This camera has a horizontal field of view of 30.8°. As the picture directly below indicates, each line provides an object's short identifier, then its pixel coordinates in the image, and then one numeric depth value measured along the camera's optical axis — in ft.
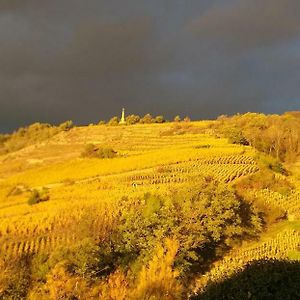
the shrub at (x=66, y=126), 385.09
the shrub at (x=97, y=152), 268.64
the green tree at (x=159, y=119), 380.86
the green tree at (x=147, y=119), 378.53
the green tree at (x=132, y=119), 376.46
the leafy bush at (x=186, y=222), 132.26
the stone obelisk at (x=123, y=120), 379.65
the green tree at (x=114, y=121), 376.27
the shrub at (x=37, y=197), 194.33
